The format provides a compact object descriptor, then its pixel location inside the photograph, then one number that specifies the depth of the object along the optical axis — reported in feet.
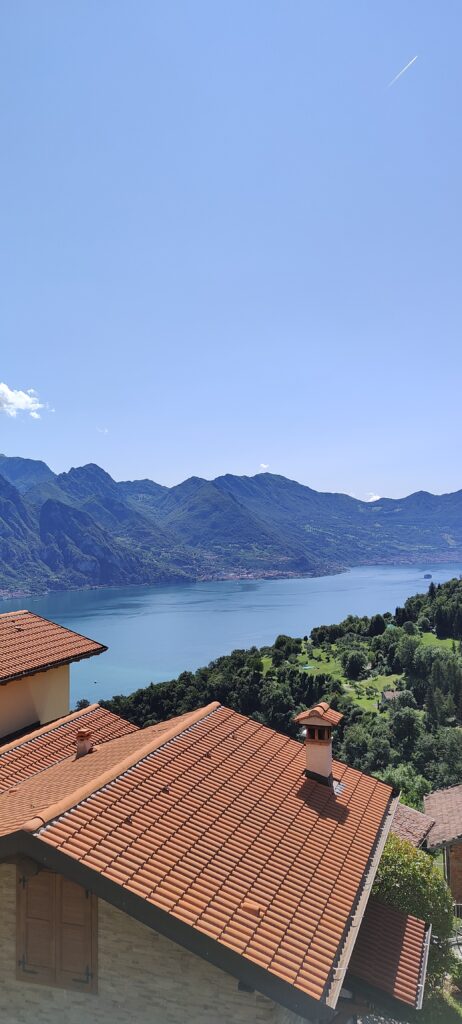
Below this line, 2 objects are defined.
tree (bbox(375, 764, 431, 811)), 126.62
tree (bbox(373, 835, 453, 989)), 37.29
